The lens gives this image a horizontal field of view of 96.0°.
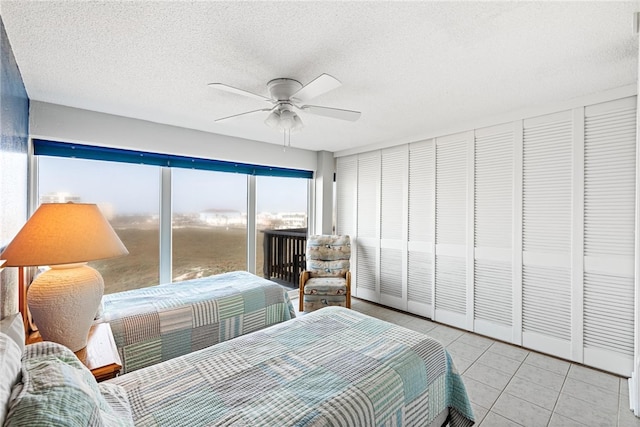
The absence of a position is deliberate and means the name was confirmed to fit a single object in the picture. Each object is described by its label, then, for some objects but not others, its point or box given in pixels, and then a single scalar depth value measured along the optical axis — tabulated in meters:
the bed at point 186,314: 2.10
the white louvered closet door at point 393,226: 3.98
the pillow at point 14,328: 1.15
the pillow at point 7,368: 0.75
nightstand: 1.39
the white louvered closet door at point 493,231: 3.07
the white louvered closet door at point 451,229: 3.41
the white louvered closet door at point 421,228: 3.70
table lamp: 1.37
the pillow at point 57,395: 0.75
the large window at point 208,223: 3.58
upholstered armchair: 3.75
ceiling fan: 2.13
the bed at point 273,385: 0.90
